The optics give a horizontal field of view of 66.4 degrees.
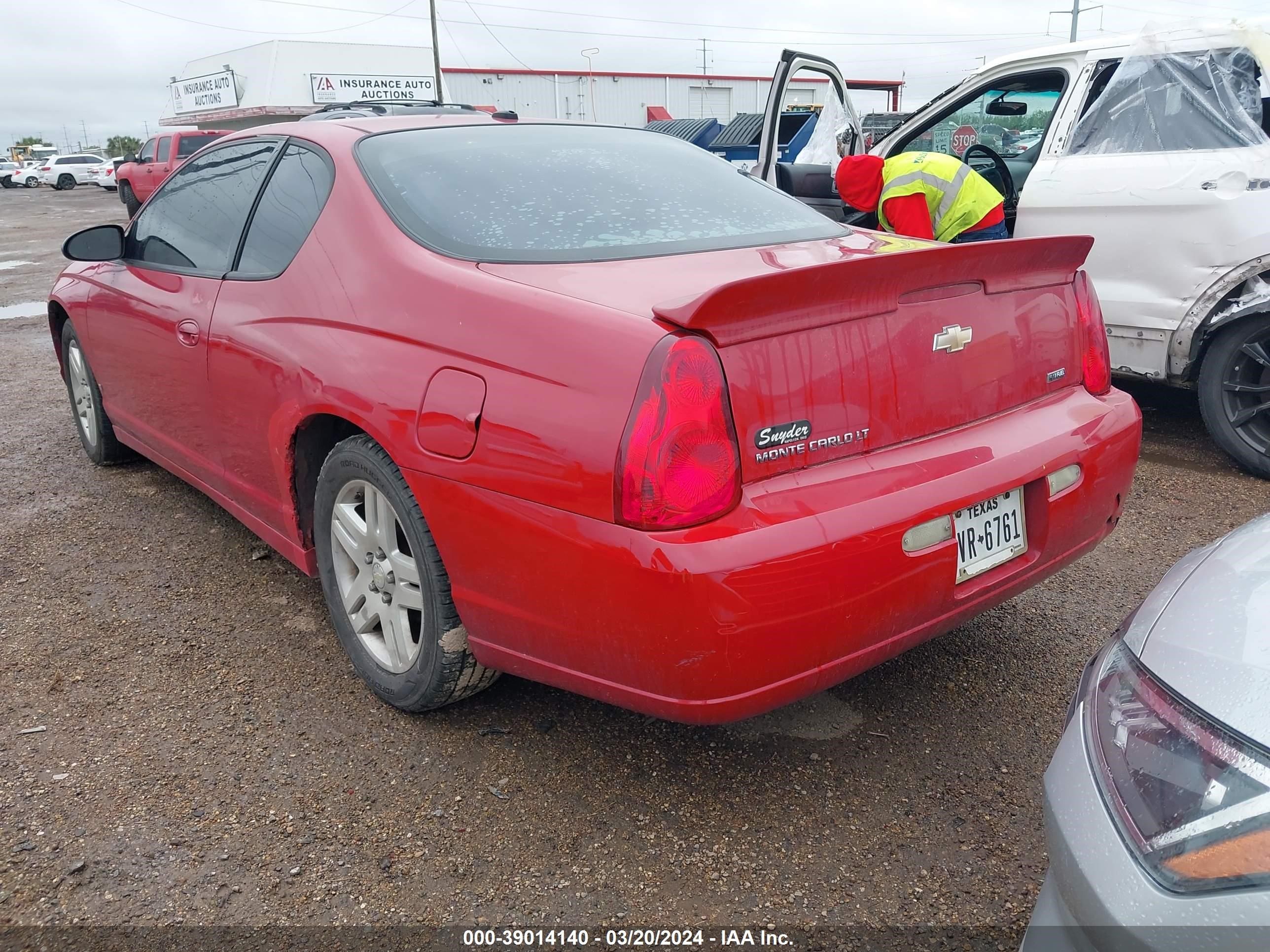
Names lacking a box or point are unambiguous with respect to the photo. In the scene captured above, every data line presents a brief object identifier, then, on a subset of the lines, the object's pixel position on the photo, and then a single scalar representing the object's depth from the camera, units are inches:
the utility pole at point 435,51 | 1310.3
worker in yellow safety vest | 191.6
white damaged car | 161.6
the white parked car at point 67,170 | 1686.8
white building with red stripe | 1156.5
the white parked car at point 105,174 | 1567.4
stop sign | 250.4
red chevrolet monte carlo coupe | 72.4
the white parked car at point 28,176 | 1784.0
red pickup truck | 816.3
